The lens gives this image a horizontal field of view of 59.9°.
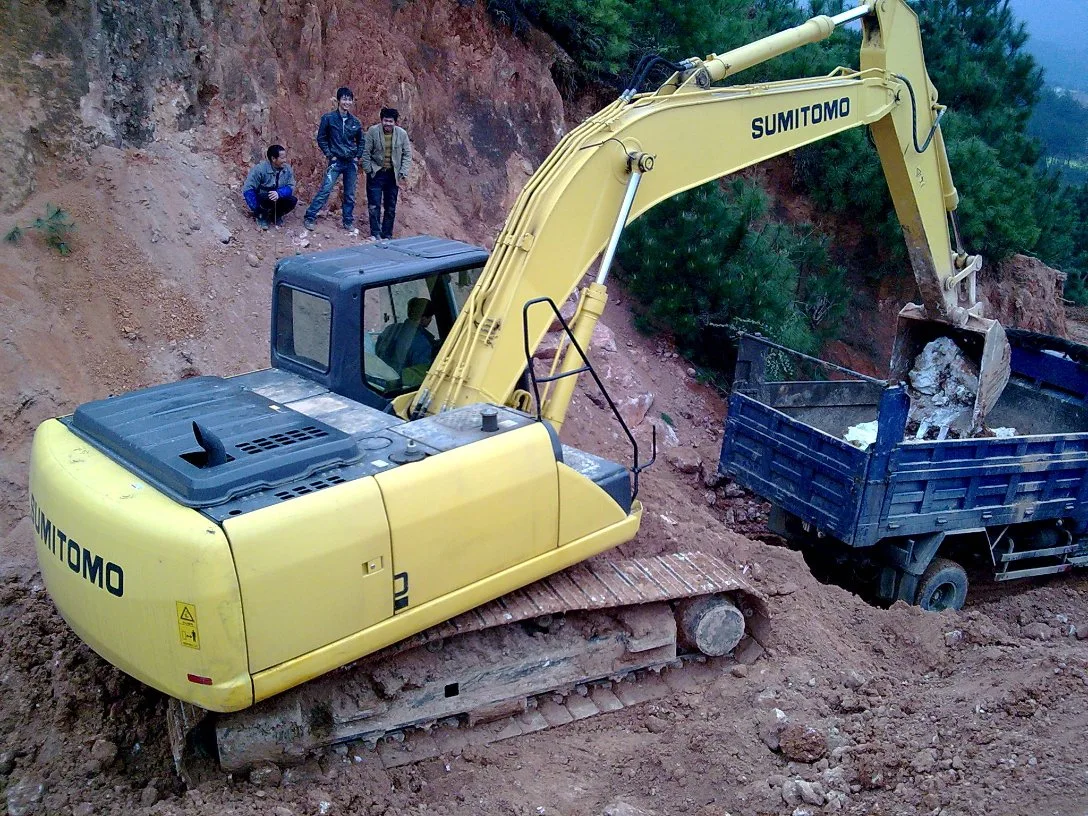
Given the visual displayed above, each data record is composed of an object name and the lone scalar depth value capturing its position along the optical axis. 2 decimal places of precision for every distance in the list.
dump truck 6.15
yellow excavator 3.84
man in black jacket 9.20
